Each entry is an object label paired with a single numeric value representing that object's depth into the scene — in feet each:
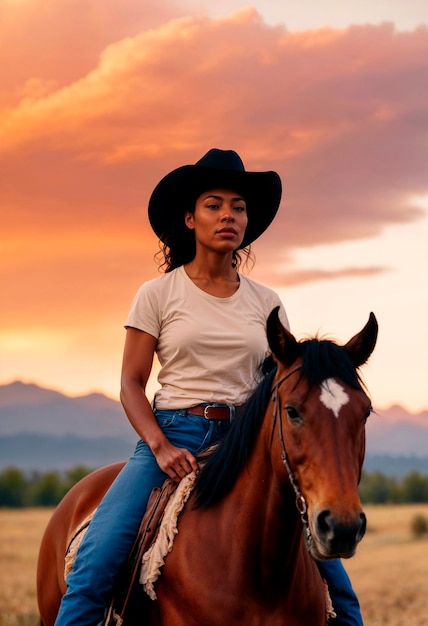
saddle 18.79
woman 19.11
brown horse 15.17
